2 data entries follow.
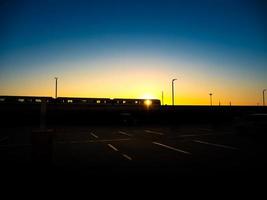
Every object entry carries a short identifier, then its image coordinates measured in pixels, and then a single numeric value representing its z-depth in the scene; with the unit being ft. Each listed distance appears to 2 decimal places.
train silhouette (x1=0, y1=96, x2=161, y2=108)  139.61
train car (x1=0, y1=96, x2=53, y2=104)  135.91
